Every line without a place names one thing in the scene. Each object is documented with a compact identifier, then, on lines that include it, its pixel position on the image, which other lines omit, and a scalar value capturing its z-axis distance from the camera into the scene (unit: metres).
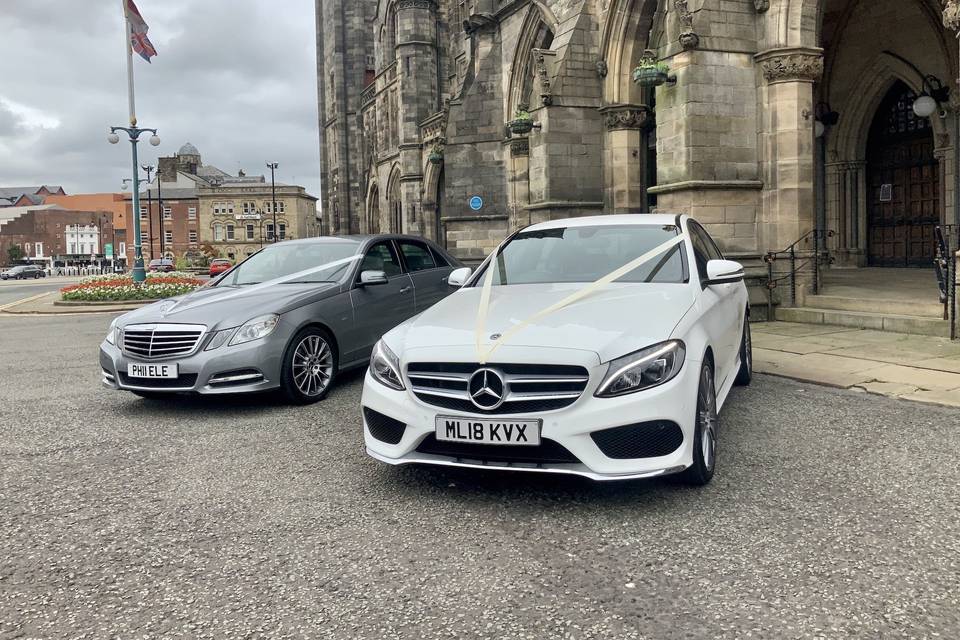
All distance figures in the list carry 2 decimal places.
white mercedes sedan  3.69
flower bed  21.19
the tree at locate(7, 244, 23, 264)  115.49
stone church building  11.73
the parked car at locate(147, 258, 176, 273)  58.97
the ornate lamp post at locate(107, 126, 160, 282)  26.31
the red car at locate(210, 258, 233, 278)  38.94
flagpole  27.64
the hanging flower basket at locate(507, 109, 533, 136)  16.53
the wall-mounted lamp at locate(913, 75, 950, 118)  14.98
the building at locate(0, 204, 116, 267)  121.81
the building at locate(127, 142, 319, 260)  99.19
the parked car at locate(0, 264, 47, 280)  71.53
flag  27.31
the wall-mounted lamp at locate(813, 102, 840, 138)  18.25
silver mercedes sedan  6.14
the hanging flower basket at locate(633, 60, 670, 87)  11.59
